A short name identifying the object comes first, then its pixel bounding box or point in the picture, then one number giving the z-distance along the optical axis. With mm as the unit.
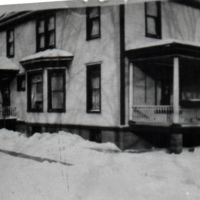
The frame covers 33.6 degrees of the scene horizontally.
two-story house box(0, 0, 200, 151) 11828
